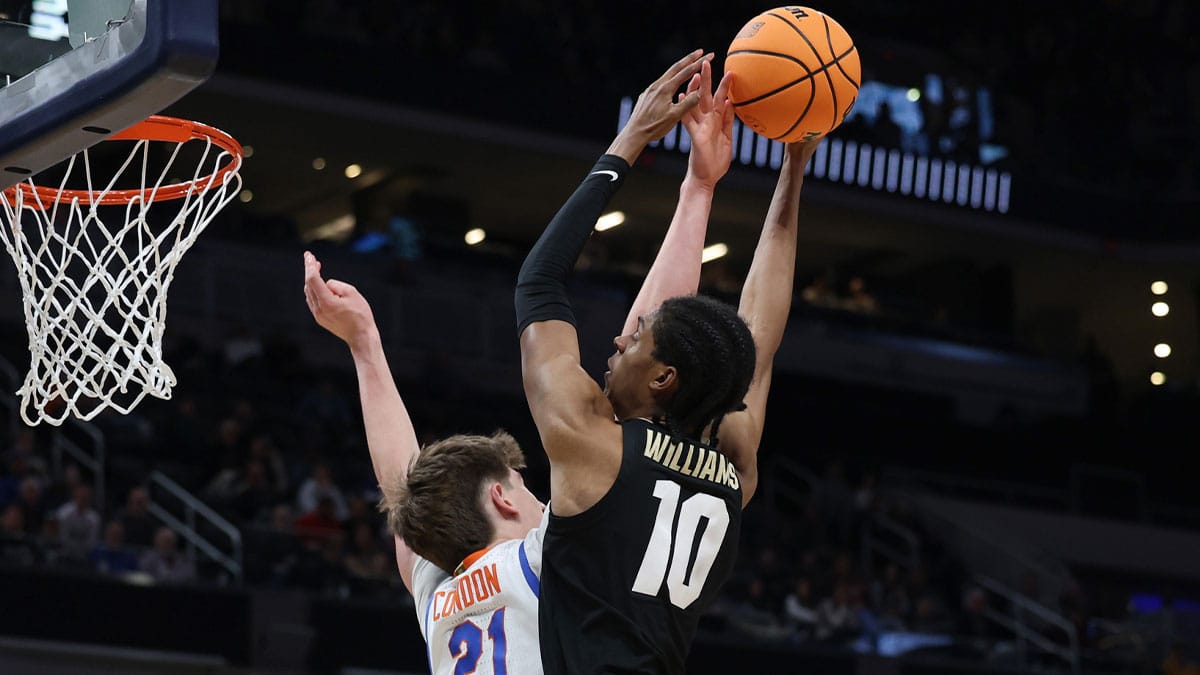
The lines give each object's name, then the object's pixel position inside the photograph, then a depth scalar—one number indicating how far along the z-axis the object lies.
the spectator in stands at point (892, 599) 12.40
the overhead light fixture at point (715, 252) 21.12
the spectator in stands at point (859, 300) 19.70
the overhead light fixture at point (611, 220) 20.14
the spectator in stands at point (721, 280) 17.88
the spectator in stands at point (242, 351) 14.25
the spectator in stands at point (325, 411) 13.40
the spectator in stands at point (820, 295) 19.62
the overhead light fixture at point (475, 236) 19.92
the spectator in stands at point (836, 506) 15.29
